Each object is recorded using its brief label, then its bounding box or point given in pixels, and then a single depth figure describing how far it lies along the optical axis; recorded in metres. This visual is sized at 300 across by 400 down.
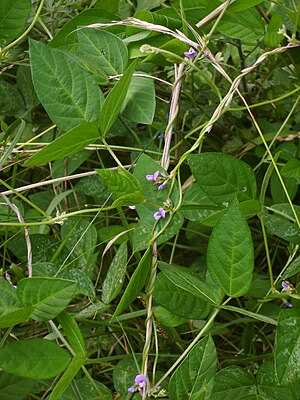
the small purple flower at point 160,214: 0.61
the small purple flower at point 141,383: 0.56
